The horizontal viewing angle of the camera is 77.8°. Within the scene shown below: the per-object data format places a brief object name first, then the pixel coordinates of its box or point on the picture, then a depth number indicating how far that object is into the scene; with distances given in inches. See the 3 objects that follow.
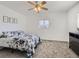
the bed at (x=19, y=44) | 67.6
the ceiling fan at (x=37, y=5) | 78.3
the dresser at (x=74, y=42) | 71.9
